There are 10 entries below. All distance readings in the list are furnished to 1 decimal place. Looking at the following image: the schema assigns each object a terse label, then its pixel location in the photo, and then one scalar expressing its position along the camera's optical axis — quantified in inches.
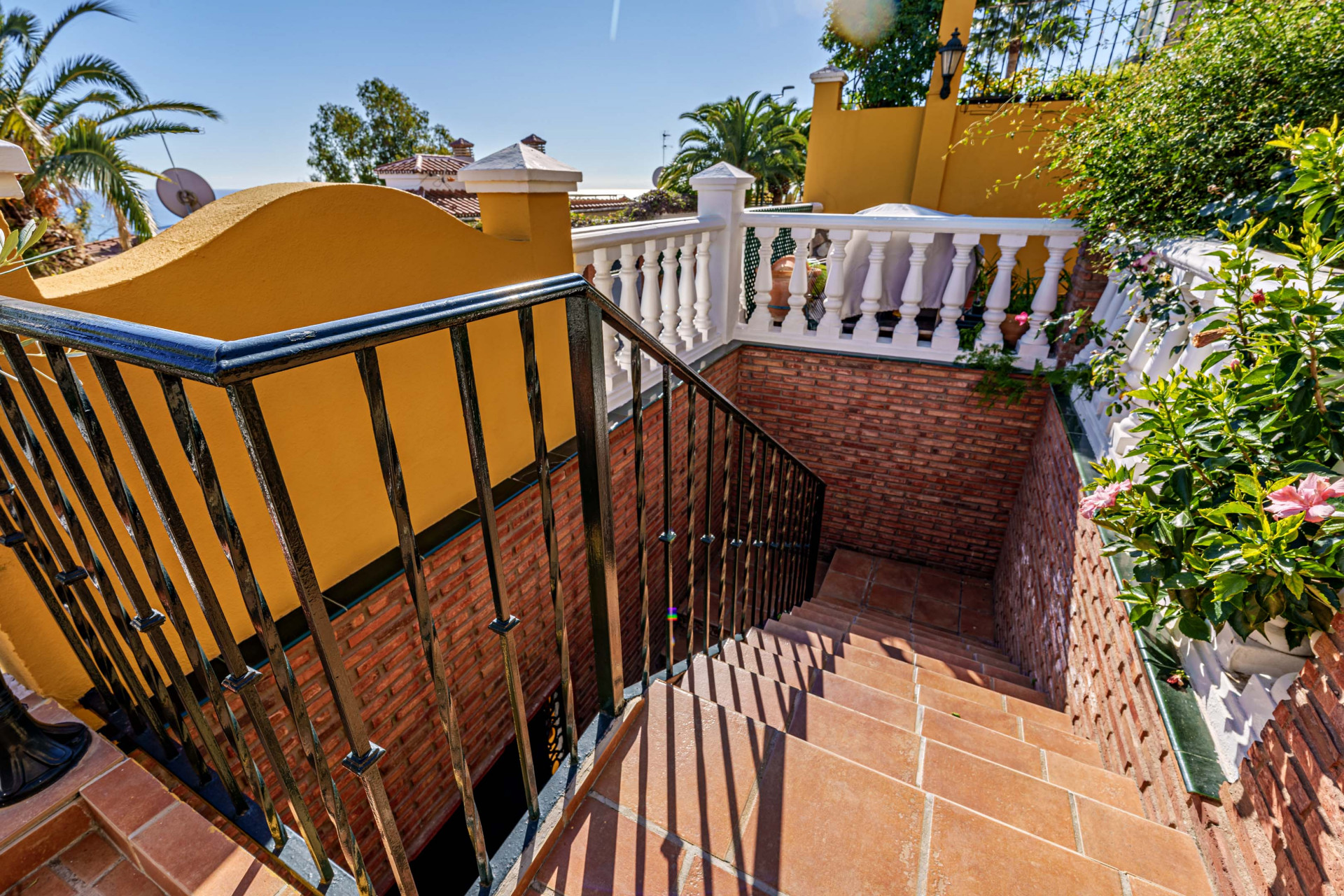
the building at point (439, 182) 568.7
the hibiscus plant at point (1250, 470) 46.2
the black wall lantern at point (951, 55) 291.0
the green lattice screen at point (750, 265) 221.8
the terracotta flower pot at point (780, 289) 205.9
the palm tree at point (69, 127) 342.0
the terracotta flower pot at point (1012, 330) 170.2
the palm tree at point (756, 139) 571.2
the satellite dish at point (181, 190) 408.2
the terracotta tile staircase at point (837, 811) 49.2
